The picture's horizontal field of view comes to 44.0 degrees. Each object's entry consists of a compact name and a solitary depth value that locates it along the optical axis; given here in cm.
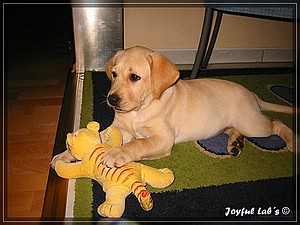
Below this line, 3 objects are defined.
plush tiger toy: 120
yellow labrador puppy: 145
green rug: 137
